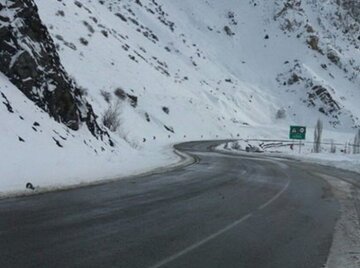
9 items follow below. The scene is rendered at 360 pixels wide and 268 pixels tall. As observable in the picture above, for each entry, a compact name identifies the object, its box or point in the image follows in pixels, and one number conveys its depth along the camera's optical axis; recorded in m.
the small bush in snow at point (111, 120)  39.09
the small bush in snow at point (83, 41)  61.81
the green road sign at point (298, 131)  48.44
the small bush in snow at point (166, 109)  65.85
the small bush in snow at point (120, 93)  58.80
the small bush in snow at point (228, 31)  99.76
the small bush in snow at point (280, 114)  89.19
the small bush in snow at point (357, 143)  60.81
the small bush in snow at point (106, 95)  54.97
